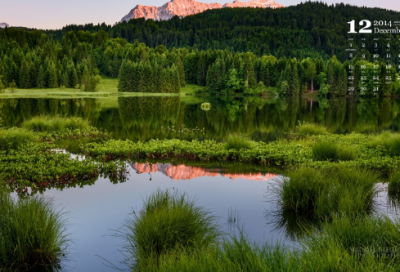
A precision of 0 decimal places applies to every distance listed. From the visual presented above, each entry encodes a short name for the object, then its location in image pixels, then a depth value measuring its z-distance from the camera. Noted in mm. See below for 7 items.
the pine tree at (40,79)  91000
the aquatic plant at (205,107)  45253
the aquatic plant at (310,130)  20859
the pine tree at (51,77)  91375
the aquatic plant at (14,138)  14425
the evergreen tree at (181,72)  107000
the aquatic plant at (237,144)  15180
